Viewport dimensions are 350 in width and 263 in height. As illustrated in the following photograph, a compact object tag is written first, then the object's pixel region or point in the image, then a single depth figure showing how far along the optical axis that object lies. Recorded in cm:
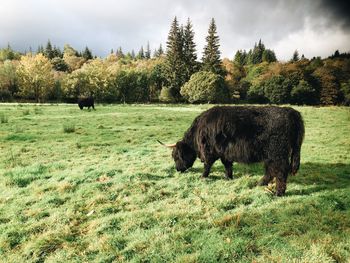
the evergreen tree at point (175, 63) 6168
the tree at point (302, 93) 6000
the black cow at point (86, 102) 3044
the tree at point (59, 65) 8784
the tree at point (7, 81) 5834
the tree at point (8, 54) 9970
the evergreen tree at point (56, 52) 10512
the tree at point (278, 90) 6103
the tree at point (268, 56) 10371
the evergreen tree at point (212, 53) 6303
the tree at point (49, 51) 10006
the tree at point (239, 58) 10004
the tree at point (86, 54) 11892
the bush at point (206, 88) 4997
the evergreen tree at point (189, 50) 6431
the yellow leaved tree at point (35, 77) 5347
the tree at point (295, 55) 11875
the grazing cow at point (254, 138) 632
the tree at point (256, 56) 10369
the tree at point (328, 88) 6184
